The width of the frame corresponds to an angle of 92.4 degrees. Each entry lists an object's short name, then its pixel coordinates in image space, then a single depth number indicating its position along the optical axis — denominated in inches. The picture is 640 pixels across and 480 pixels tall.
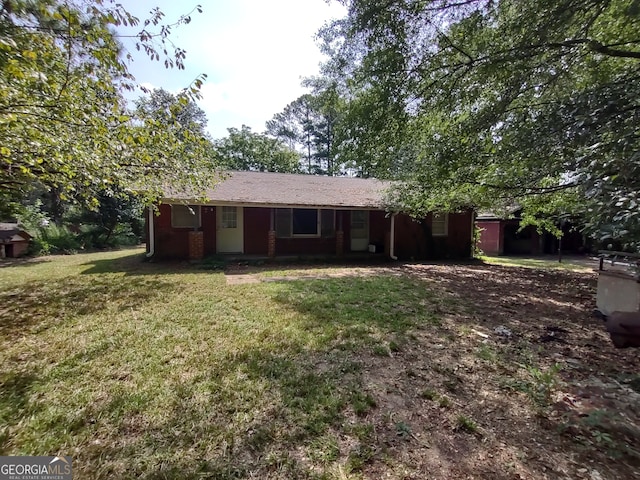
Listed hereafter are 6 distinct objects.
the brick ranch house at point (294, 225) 405.7
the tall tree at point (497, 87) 136.8
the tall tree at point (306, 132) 1391.5
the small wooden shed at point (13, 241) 469.1
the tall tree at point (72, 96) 99.9
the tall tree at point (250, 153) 1170.0
